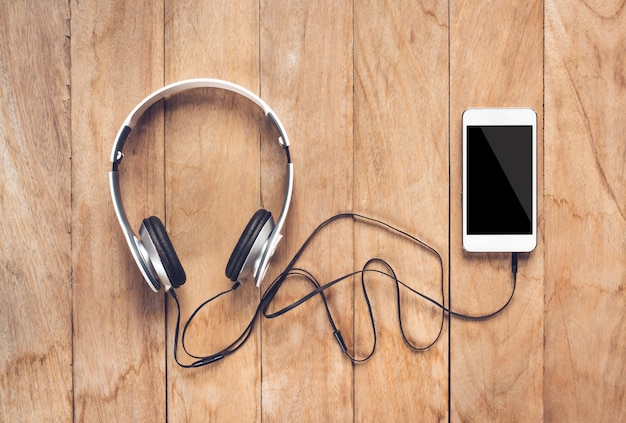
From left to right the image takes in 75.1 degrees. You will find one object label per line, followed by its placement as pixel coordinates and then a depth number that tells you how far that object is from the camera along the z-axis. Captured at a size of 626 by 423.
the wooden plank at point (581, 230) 0.65
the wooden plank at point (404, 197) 0.65
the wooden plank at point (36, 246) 0.66
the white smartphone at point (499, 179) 0.64
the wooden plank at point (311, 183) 0.65
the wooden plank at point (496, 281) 0.65
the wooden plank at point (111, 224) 0.65
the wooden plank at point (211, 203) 0.65
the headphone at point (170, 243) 0.57
